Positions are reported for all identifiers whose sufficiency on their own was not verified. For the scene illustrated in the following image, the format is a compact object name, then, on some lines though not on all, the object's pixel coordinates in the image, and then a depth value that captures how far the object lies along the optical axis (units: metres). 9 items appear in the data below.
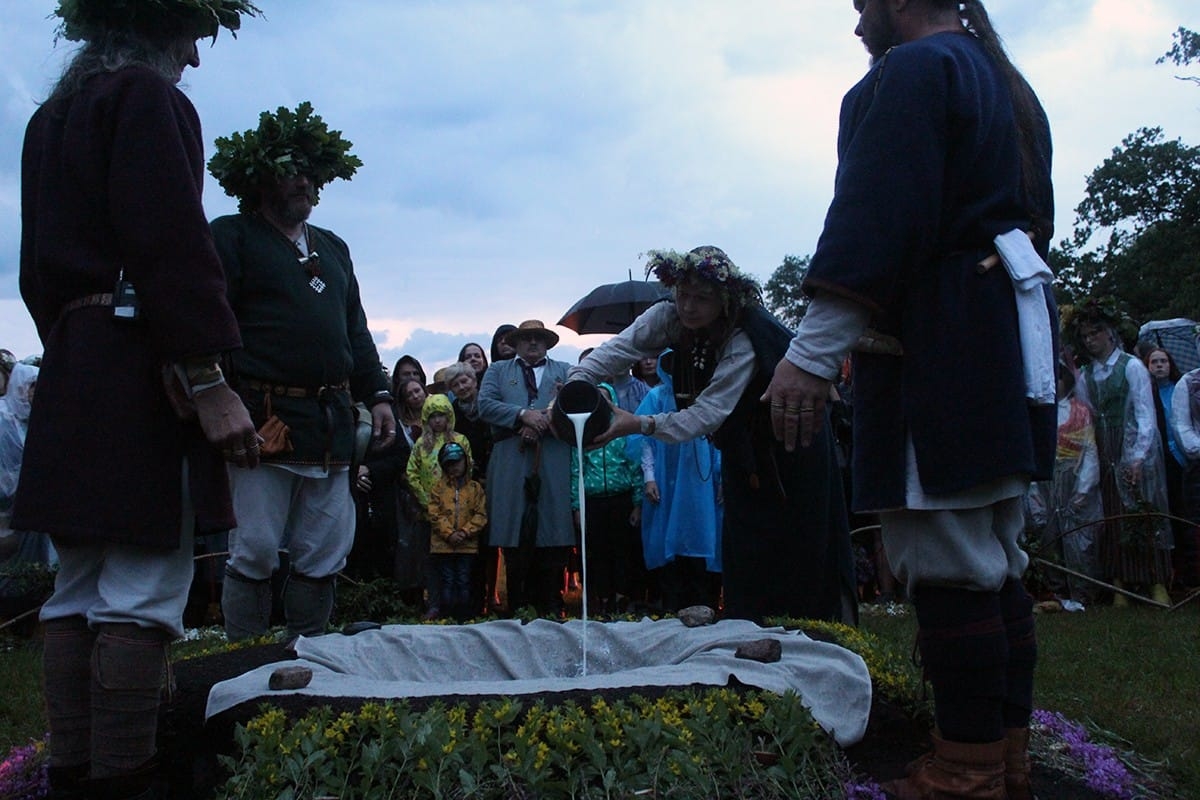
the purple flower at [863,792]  2.52
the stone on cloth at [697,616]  4.03
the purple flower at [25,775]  2.90
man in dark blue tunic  2.32
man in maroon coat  2.52
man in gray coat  7.16
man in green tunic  3.92
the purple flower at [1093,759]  2.86
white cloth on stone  2.90
